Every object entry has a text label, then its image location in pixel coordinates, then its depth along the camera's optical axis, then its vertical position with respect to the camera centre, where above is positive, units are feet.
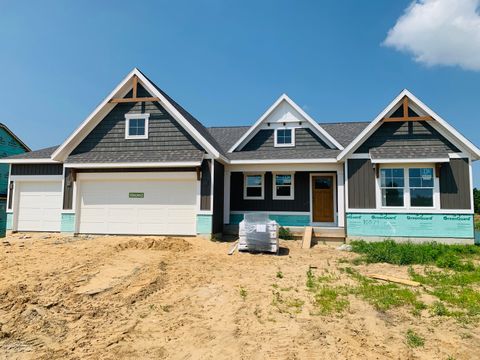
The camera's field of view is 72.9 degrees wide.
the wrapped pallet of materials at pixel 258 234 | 33.71 -2.91
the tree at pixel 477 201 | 107.86 +2.55
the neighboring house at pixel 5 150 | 67.21 +12.30
